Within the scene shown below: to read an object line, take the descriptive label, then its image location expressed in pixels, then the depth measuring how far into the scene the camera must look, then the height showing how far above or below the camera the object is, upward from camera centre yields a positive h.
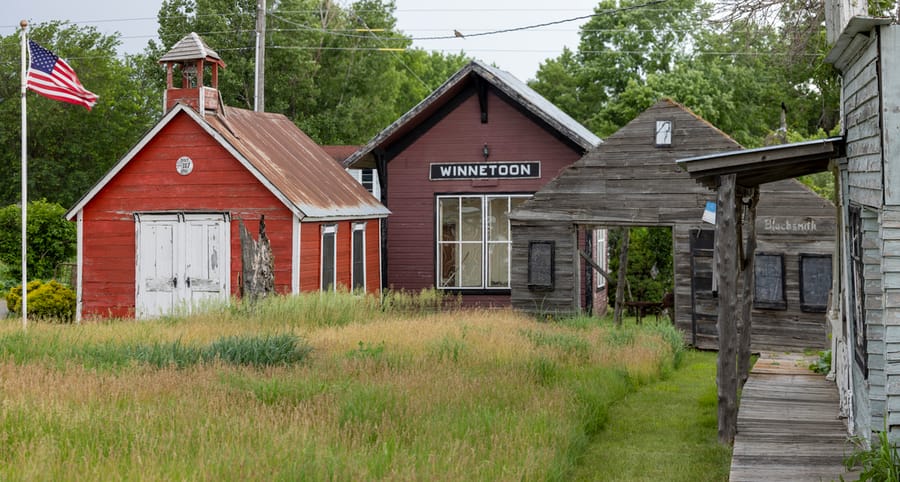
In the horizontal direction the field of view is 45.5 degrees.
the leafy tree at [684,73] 44.72 +8.30
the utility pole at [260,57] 31.36 +6.03
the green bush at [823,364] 14.65 -1.45
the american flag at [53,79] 20.30 +3.58
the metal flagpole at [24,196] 18.92 +1.24
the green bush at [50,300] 24.80 -0.85
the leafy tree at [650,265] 28.64 -0.12
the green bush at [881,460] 7.85 -1.52
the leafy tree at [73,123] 54.53 +7.36
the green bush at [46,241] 32.06 +0.69
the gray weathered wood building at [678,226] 18.75 +0.64
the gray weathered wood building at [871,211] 8.10 +0.39
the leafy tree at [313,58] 50.16 +10.30
